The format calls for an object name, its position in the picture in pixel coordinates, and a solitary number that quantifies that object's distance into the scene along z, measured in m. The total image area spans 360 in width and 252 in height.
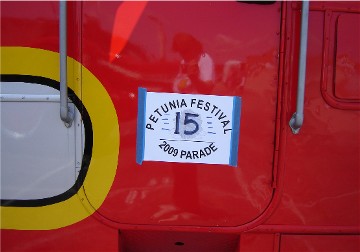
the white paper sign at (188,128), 1.70
